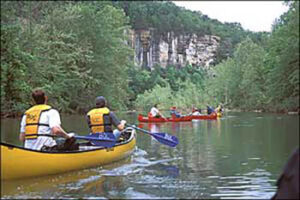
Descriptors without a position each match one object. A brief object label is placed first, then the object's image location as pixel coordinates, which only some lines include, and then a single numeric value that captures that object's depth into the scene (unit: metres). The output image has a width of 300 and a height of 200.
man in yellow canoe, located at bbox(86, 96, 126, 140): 11.01
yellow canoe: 7.77
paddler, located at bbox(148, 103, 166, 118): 26.54
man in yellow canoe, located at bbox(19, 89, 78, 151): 8.40
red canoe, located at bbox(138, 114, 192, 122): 26.52
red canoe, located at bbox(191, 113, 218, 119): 31.29
